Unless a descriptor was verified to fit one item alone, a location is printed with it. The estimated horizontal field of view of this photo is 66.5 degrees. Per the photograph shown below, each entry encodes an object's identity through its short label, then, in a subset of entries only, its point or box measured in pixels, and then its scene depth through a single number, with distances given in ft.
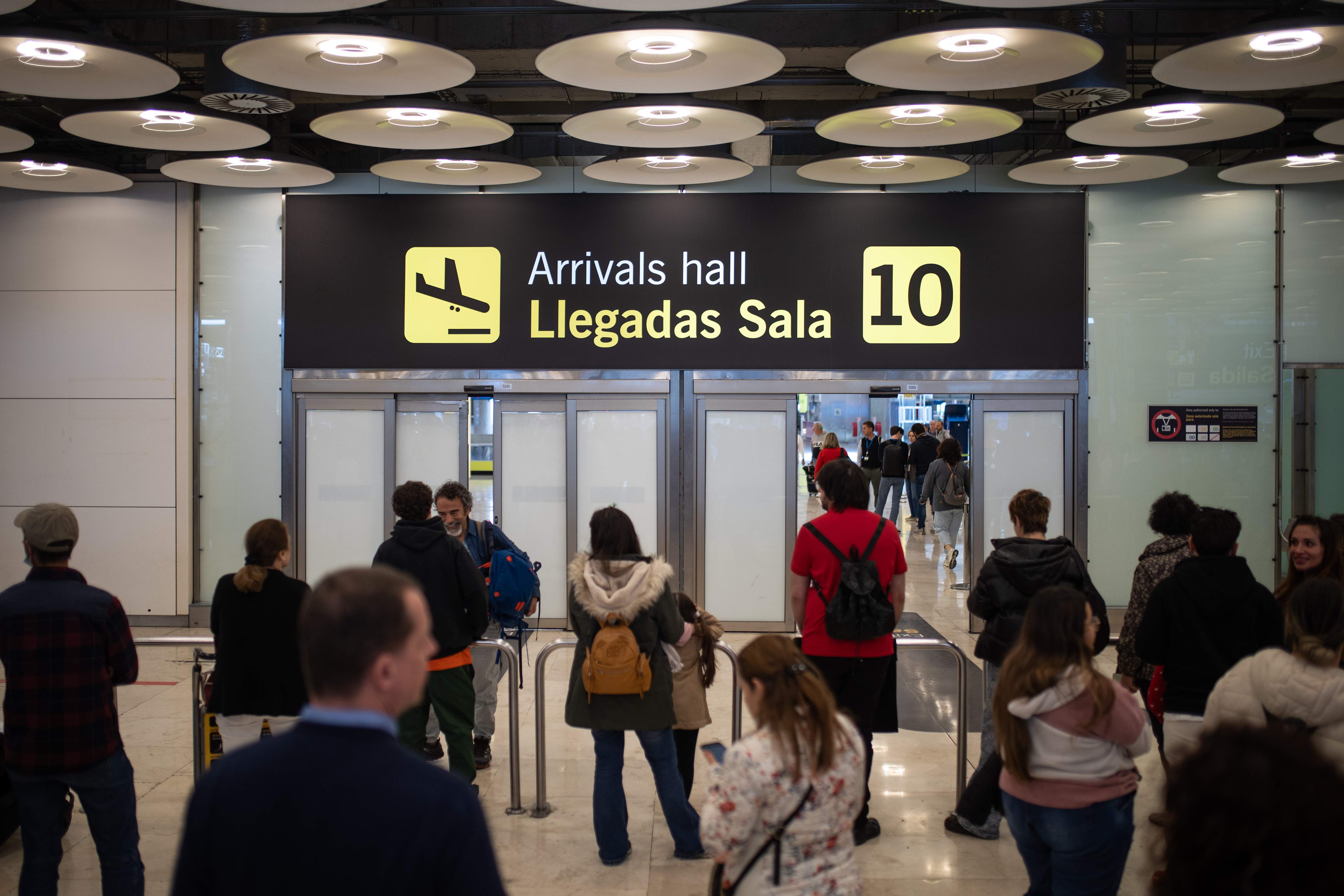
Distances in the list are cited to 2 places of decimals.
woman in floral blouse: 8.34
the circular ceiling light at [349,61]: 17.70
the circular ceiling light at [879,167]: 26.30
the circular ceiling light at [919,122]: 21.84
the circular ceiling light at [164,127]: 22.13
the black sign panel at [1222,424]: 30.76
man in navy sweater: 5.03
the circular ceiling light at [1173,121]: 21.30
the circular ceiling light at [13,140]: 23.09
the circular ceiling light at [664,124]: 21.89
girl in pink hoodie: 10.02
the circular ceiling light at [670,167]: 26.43
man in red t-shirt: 14.82
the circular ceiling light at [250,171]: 26.45
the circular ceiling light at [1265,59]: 17.29
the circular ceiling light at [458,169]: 26.84
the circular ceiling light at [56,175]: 26.45
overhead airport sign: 30.94
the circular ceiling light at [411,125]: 22.12
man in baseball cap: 11.54
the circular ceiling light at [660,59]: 17.58
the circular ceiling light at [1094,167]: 26.11
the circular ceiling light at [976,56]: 17.40
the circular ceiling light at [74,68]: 17.89
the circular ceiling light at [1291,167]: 25.58
